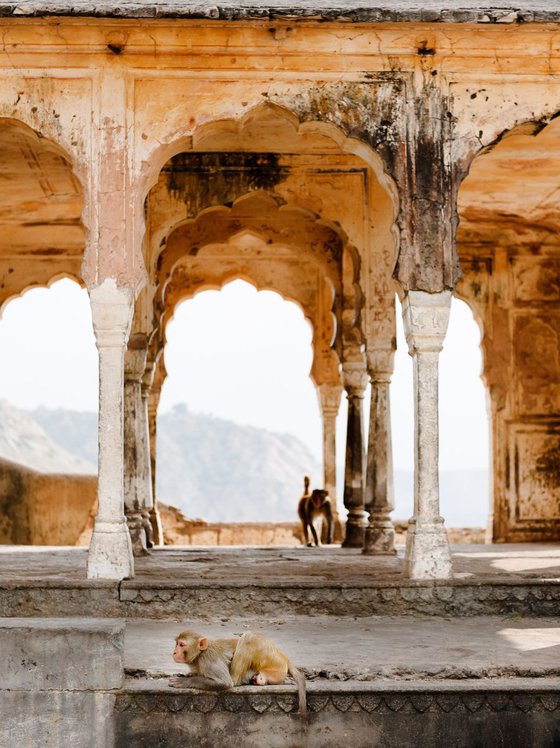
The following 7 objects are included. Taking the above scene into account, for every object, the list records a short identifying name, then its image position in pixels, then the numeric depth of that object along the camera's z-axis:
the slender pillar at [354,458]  12.74
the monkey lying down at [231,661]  6.08
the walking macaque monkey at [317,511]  14.52
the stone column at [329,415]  17.02
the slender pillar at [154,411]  14.94
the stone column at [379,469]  11.50
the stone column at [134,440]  11.76
